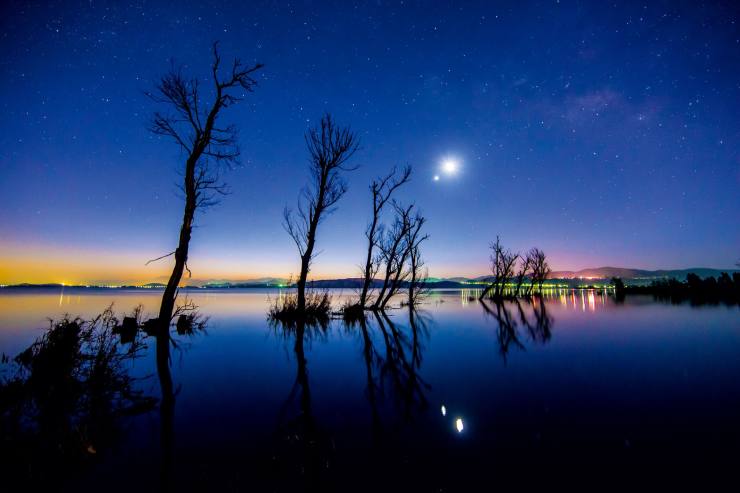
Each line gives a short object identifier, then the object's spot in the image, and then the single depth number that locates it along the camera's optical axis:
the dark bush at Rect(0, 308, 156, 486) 3.13
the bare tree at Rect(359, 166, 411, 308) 21.20
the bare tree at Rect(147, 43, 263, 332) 11.27
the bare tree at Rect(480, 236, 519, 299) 45.82
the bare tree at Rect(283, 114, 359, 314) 15.96
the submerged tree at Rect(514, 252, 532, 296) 52.03
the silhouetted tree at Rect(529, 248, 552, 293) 54.88
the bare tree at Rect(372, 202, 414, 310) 23.89
